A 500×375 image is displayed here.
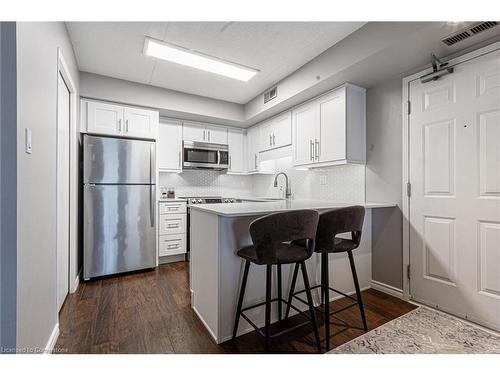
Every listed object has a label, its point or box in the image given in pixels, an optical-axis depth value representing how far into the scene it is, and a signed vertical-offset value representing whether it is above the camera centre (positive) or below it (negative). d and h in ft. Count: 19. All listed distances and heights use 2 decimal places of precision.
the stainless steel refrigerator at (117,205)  9.42 -0.69
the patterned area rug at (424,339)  5.26 -3.54
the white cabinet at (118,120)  9.99 +3.02
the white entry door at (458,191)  6.07 -0.07
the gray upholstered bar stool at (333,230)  5.58 -0.98
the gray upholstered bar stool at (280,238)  4.62 -0.98
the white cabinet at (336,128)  8.73 +2.34
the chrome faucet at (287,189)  12.69 -0.06
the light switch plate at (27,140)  3.85 +0.79
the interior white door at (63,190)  7.22 -0.04
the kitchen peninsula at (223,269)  5.48 -2.02
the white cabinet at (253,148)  13.98 +2.40
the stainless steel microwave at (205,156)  13.00 +1.85
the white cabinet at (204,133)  13.19 +3.17
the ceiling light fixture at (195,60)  7.89 +4.62
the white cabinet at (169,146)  12.49 +2.26
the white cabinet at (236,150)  14.53 +2.34
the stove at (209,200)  12.71 -0.63
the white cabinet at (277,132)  11.59 +2.92
